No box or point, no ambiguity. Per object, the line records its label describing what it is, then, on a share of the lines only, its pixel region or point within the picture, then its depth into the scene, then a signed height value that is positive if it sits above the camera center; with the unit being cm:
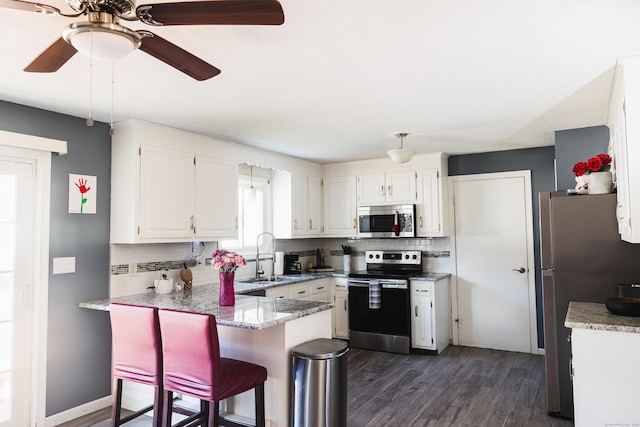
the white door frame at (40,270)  319 -23
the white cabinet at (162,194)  355 +37
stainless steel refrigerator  311 -24
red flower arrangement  319 +49
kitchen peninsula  274 -64
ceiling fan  139 +72
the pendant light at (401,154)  408 +75
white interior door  504 -33
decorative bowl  255 -44
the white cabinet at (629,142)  236 +50
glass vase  312 -37
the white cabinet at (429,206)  525 +34
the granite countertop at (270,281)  417 -49
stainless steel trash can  265 -92
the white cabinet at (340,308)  550 -91
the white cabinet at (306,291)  462 -62
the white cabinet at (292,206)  540 +38
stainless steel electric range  505 -85
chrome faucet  510 -21
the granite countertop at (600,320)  236 -50
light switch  331 -20
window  511 +30
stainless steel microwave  539 +17
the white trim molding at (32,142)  300 +69
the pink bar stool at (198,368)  236 -72
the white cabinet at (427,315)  498 -92
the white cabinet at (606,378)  235 -79
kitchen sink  469 -49
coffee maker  551 -36
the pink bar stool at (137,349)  255 -66
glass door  308 -33
